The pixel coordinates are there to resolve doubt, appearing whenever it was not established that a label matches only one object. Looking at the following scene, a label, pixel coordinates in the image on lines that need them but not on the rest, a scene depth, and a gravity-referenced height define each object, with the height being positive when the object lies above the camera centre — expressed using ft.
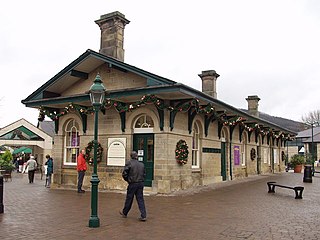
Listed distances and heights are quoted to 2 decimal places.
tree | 202.16 +25.71
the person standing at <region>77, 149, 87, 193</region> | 46.16 -0.86
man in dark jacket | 27.55 -1.54
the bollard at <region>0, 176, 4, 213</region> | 29.96 -3.09
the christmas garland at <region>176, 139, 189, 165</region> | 44.80 +1.14
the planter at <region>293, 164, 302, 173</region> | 95.25 -1.66
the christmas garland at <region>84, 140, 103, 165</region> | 48.16 +1.00
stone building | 43.47 +5.58
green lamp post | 25.16 +4.03
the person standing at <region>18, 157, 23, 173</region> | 99.39 -0.92
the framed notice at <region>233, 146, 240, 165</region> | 64.94 +1.37
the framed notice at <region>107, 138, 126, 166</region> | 46.70 +1.13
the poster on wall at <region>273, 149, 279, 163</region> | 91.66 +1.59
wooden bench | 39.48 -3.20
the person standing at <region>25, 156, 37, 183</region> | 62.23 -1.49
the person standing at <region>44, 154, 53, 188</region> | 55.42 -1.68
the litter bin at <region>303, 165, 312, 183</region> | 61.67 -2.00
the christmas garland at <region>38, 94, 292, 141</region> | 42.57 +6.79
